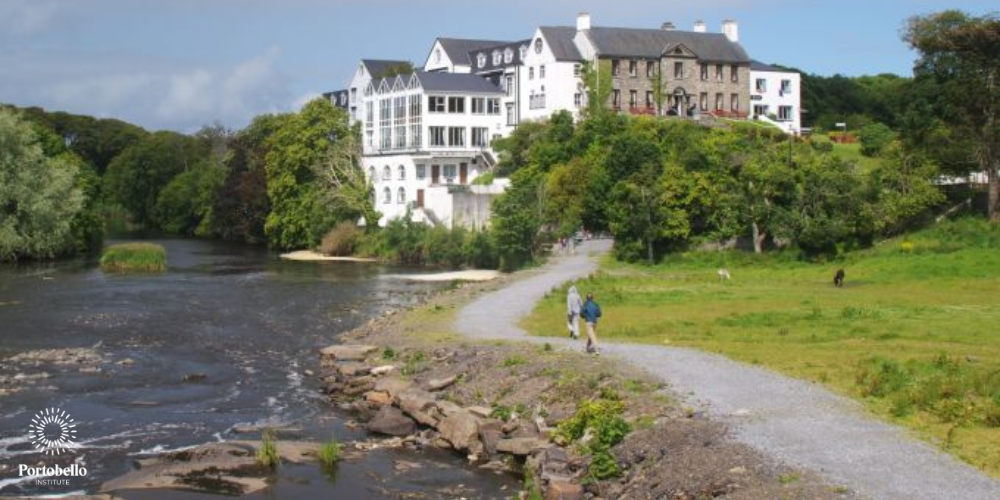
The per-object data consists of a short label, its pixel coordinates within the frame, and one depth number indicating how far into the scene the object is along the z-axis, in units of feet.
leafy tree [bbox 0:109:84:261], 269.85
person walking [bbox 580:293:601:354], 111.96
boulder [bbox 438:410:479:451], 91.91
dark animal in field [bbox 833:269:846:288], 182.29
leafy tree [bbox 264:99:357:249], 343.67
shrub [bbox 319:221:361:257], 321.11
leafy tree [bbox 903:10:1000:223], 216.33
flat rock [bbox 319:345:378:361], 132.26
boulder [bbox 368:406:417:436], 98.99
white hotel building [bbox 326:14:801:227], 329.11
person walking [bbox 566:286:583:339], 126.21
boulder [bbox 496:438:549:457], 87.15
